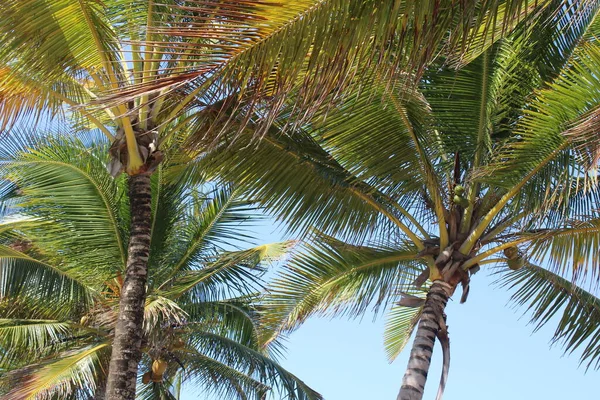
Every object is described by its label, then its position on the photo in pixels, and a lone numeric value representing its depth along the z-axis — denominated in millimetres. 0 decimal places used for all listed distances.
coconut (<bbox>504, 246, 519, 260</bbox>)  8736
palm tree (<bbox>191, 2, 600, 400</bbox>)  8062
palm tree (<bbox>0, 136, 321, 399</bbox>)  10883
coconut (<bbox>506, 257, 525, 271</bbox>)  8781
